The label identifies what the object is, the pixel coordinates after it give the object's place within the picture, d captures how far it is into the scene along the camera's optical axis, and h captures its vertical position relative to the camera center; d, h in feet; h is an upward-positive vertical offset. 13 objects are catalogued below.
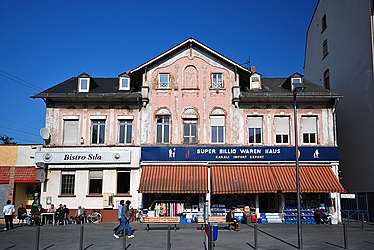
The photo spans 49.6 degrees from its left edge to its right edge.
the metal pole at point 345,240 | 48.06 -6.22
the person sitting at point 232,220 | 70.33 -5.75
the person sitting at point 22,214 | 84.74 -6.19
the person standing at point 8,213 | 73.94 -5.22
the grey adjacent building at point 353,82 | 88.58 +25.68
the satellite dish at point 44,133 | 88.22 +11.14
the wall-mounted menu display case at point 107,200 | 87.04 -3.10
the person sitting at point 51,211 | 85.06 -5.47
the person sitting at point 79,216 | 85.15 -6.47
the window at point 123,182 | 88.79 +0.78
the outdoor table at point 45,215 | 83.48 -6.31
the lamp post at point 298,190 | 48.70 -0.36
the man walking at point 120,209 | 61.41 -3.61
